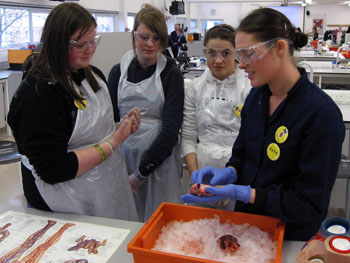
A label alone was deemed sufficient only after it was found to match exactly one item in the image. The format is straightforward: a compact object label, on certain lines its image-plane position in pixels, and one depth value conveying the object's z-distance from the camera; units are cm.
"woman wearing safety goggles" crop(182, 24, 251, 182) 163
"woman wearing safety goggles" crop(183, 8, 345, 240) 97
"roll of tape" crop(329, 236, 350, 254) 80
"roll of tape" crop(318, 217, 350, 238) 91
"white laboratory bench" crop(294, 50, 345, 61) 674
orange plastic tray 87
